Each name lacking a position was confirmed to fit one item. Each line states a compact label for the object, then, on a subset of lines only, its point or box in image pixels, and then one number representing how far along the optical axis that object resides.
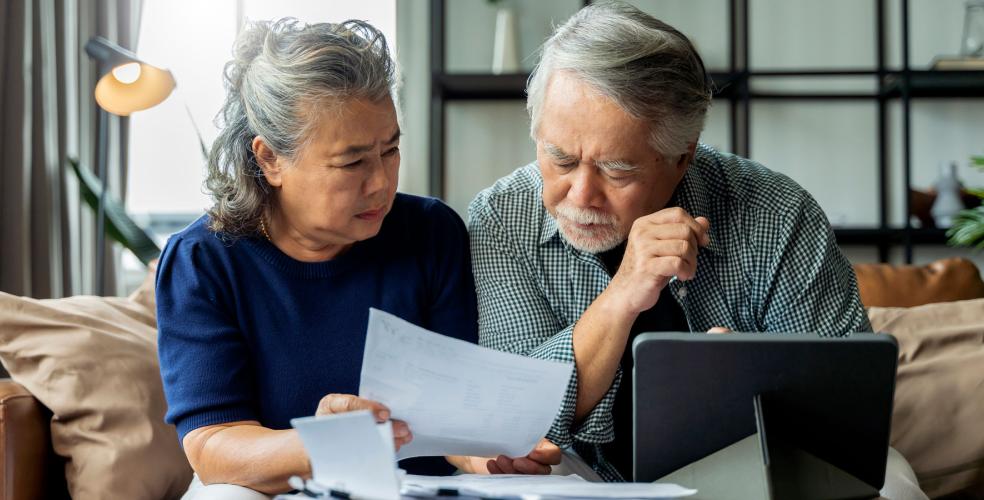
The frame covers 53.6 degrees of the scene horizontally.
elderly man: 1.41
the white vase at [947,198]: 3.70
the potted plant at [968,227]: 3.40
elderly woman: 1.37
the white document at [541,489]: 0.95
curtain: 3.22
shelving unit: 3.69
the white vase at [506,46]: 3.87
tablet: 1.02
